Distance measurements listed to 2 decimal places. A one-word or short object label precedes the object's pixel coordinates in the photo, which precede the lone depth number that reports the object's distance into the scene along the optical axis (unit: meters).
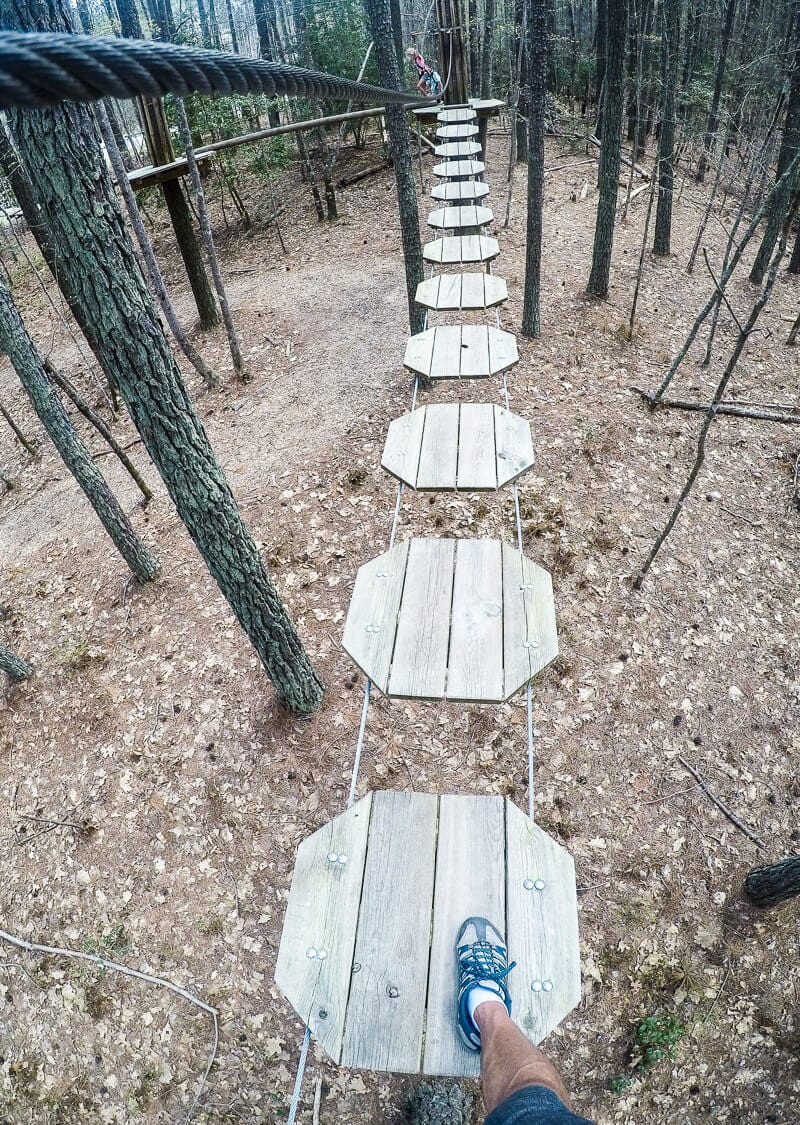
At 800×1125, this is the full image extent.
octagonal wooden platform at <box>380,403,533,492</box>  3.03
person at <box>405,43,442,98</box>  9.27
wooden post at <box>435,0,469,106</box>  8.77
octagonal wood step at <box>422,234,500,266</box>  4.73
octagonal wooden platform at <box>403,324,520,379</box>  3.65
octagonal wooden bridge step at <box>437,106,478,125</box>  8.12
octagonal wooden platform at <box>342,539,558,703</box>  2.32
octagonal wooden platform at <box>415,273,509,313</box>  4.17
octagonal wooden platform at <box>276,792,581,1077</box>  1.79
